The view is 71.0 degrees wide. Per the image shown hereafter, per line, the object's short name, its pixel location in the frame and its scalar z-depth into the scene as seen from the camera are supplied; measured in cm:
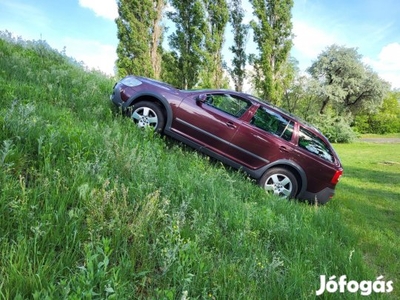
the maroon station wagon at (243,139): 559
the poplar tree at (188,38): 2230
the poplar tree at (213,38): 2258
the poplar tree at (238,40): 2500
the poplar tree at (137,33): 2280
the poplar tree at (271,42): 2352
